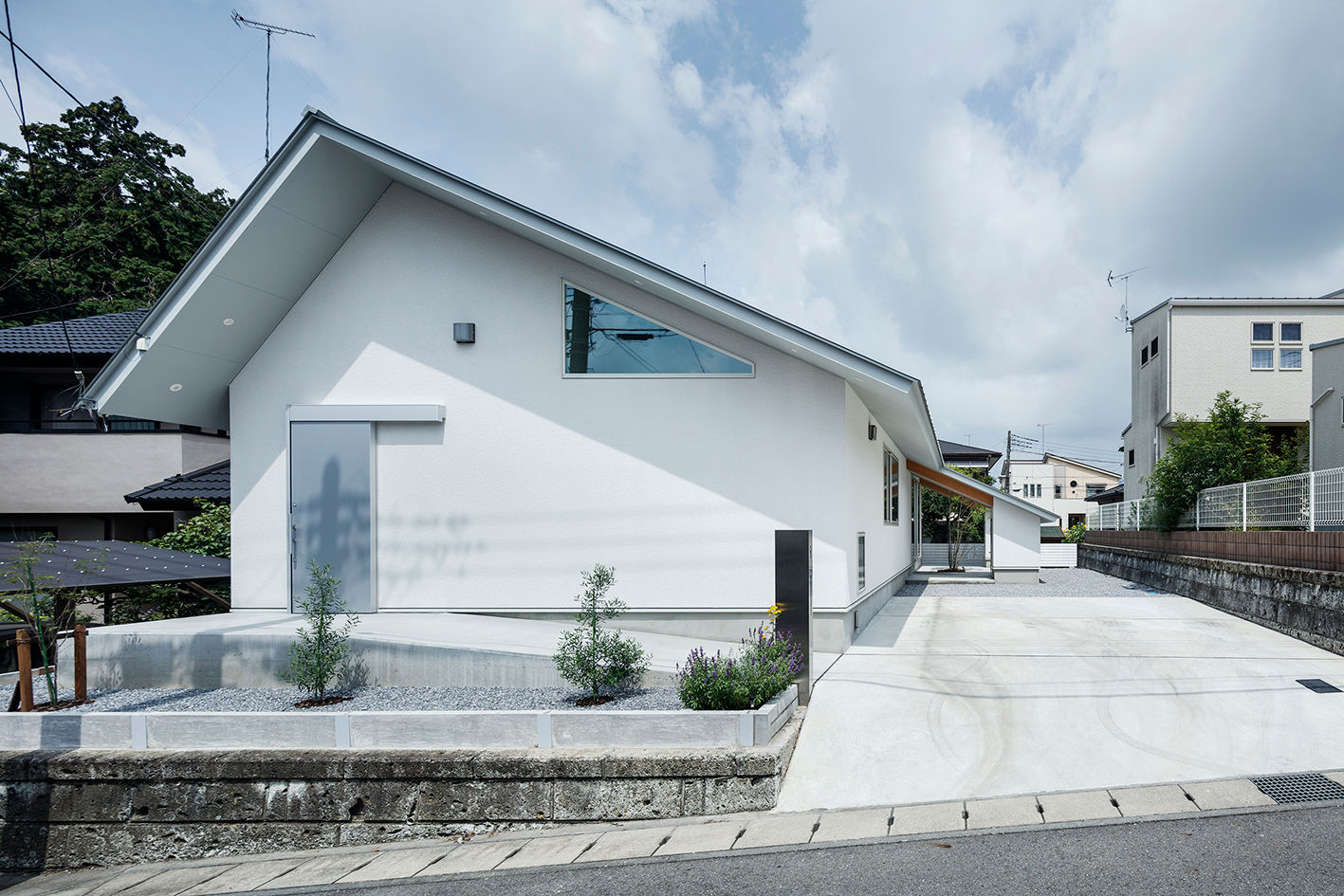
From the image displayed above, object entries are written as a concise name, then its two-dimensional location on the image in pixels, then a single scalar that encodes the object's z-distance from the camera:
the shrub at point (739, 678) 5.68
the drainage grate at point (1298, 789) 4.77
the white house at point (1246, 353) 20.25
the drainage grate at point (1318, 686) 6.82
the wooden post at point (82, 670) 6.69
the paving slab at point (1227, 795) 4.70
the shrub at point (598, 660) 6.45
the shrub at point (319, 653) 6.69
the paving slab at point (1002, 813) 4.61
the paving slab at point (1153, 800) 4.66
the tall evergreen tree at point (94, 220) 22.53
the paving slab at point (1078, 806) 4.64
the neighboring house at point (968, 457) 27.30
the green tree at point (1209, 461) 14.65
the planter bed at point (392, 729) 5.35
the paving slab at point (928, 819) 4.61
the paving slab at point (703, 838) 4.66
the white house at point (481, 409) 8.51
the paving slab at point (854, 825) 4.62
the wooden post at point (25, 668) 6.15
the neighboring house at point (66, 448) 14.08
